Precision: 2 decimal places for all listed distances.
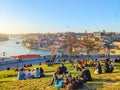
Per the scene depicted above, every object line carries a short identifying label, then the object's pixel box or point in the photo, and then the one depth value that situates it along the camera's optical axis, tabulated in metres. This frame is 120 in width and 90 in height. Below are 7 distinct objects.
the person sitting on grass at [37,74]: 7.97
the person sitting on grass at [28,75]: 8.04
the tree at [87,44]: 22.65
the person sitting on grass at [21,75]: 7.99
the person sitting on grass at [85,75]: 6.69
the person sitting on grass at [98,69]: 7.92
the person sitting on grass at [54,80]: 6.63
